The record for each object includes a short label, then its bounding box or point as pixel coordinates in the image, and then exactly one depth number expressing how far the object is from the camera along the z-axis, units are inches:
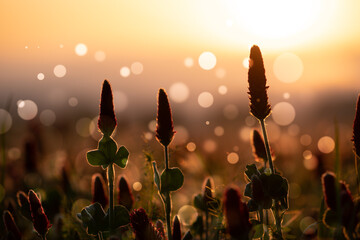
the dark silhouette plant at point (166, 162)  94.6
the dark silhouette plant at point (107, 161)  95.5
